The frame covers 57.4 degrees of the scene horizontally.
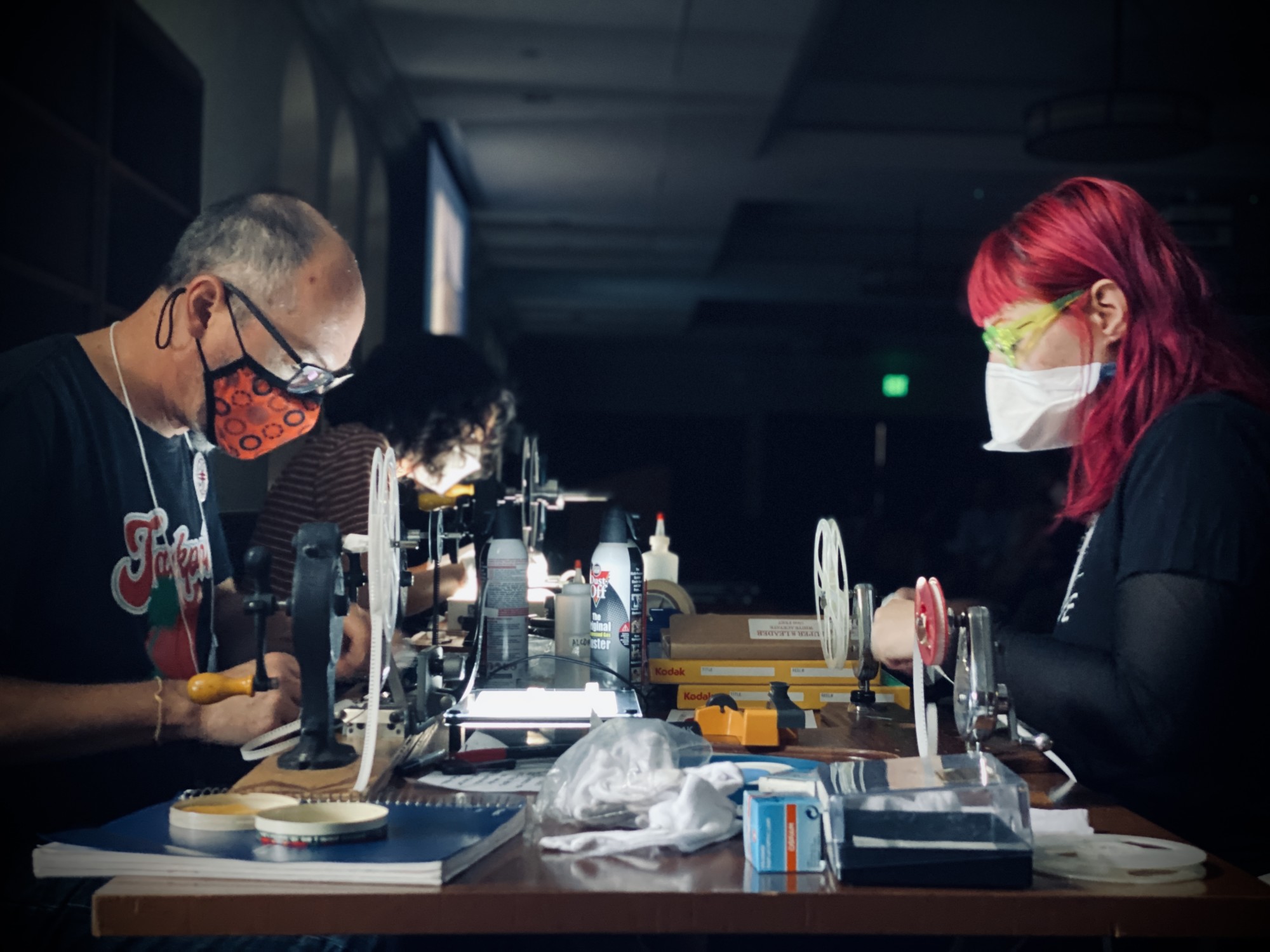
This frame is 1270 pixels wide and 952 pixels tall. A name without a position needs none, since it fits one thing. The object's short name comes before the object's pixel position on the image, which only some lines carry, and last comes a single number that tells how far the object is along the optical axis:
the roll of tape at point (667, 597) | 2.33
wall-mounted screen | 5.70
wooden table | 0.91
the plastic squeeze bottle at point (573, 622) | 1.79
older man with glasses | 1.52
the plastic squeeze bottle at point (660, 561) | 2.62
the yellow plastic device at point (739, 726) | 1.42
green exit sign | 13.28
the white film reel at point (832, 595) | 1.66
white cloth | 1.03
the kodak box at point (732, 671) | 1.74
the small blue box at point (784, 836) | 0.99
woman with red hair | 1.20
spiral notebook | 0.94
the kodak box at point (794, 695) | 1.72
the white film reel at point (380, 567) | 1.15
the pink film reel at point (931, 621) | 1.26
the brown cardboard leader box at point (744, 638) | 1.76
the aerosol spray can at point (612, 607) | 1.70
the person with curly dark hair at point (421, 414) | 2.85
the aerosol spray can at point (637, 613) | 1.72
